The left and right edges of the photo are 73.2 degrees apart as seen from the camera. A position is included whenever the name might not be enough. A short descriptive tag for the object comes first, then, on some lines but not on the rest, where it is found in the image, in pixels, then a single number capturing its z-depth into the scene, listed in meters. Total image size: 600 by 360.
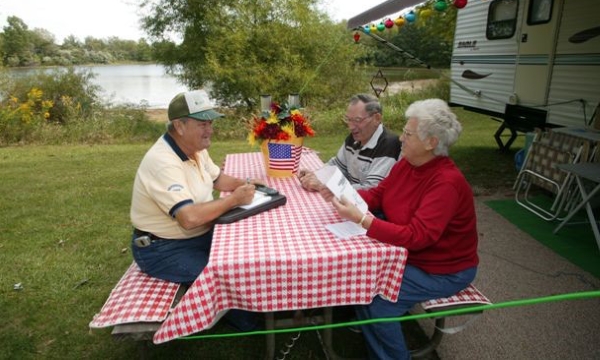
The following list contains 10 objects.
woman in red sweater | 1.77
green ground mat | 3.49
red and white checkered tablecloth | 1.62
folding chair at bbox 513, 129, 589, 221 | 4.29
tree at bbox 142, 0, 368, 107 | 11.03
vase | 2.74
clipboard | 2.02
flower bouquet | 2.68
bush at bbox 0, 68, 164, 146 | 8.70
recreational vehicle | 5.11
